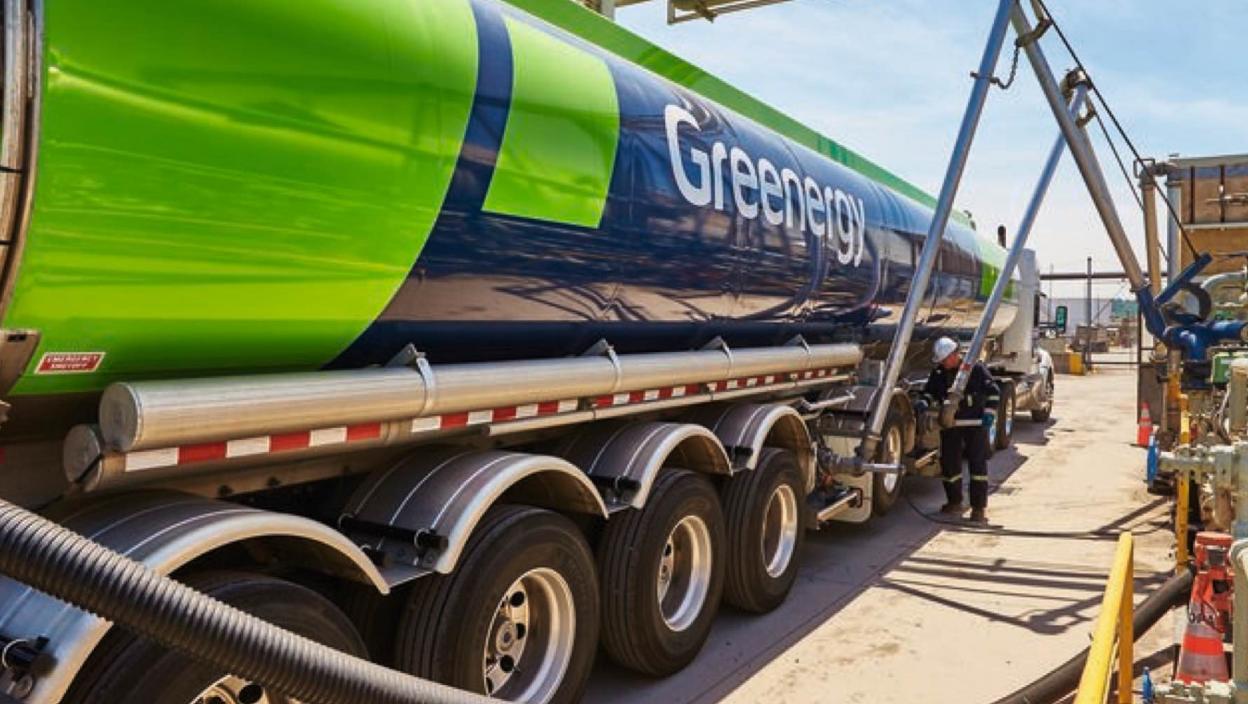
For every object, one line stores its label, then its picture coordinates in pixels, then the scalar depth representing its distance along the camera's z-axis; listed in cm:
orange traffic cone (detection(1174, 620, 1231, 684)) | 372
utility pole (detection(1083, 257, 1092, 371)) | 3199
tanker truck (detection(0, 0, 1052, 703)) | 212
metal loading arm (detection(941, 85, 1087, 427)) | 794
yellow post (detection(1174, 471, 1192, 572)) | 584
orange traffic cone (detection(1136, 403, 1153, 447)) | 1125
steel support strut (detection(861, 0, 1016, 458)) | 678
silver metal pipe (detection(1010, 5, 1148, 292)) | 721
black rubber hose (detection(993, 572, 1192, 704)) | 392
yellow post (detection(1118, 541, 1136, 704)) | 334
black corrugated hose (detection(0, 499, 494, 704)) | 162
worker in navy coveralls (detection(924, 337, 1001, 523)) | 802
